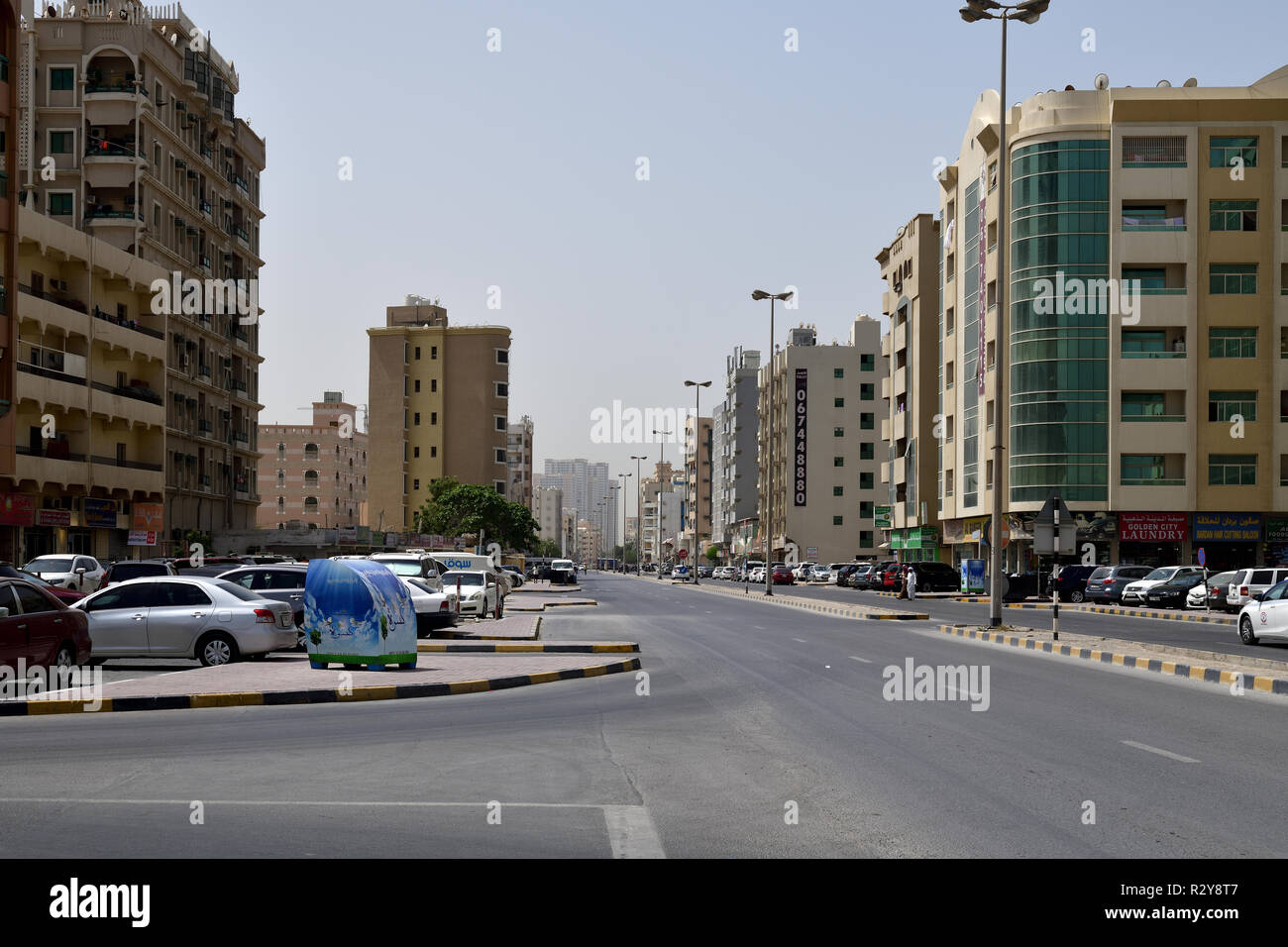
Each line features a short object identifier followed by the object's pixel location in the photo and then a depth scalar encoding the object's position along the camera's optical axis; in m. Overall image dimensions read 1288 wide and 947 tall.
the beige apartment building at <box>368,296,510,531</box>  138.38
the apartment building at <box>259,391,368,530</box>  144.12
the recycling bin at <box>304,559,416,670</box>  18.77
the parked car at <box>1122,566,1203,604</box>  51.28
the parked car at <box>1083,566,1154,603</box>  54.41
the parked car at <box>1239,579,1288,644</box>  25.67
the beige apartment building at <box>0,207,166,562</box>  51.25
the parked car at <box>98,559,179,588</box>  34.16
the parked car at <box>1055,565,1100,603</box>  58.34
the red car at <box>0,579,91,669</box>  16.45
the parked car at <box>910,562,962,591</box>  66.25
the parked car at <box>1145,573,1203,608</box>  49.88
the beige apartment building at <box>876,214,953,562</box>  88.31
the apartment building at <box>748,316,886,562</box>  130.12
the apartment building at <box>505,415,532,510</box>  186.12
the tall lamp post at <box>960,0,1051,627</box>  31.02
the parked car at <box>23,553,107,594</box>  38.59
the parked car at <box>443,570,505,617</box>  36.25
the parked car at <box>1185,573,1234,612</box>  46.50
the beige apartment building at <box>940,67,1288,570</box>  64.75
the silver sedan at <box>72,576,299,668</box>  19.98
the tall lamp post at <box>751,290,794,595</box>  63.94
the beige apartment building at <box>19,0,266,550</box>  65.19
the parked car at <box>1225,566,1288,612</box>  40.93
